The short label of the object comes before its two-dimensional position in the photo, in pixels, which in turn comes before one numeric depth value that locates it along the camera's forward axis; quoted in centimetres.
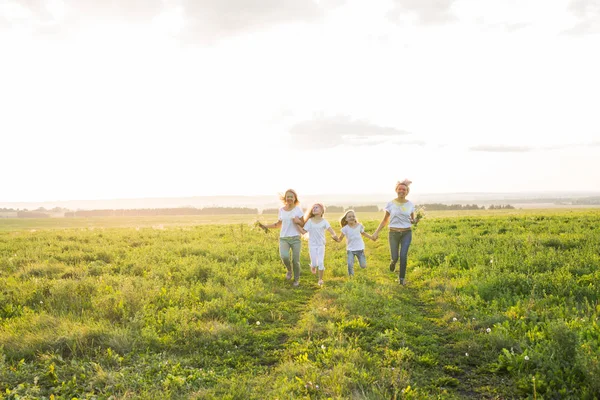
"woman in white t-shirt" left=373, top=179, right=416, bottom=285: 1102
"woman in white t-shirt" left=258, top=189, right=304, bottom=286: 1138
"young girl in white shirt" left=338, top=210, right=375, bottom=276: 1178
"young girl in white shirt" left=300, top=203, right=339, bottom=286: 1140
